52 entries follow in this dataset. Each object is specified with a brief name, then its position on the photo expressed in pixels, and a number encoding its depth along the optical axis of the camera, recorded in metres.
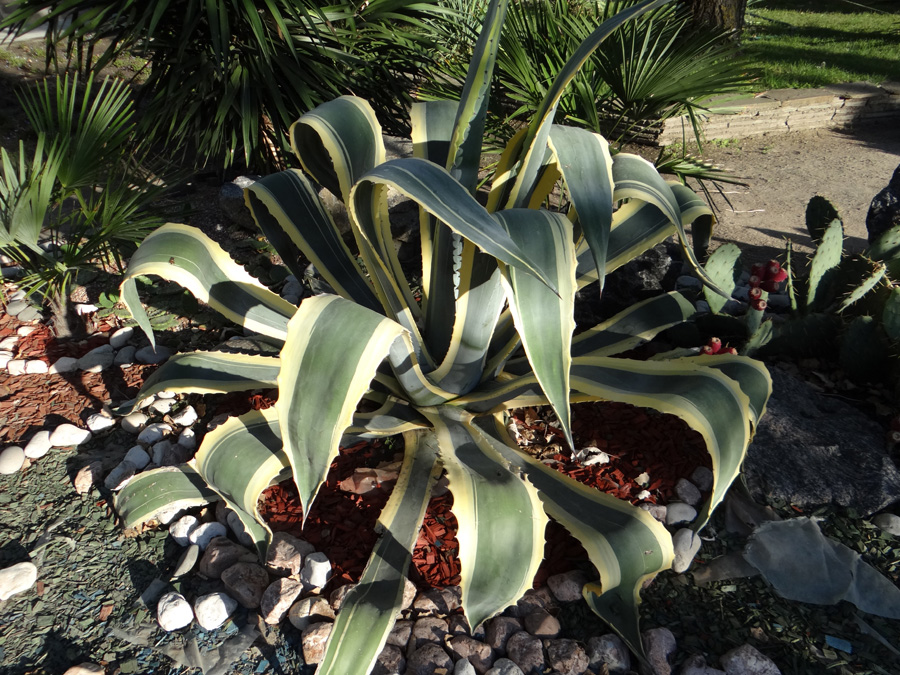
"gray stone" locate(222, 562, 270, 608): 1.54
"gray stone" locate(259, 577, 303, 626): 1.50
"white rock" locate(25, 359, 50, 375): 2.28
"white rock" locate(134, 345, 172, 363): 2.31
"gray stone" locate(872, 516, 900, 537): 1.67
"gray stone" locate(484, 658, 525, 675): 1.38
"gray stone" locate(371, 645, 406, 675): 1.41
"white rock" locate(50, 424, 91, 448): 1.99
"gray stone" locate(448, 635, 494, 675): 1.43
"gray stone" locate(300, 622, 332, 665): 1.42
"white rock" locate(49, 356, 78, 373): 2.29
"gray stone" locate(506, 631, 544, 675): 1.41
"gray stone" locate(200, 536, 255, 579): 1.61
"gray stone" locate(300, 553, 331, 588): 1.55
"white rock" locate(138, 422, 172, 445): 1.98
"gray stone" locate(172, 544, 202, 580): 1.62
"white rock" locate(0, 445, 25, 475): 1.91
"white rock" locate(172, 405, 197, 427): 2.03
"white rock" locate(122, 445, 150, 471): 1.90
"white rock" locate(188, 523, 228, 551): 1.68
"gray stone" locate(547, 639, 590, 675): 1.40
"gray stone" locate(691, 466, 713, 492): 1.80
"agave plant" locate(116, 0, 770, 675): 1.14
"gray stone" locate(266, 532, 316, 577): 1.59
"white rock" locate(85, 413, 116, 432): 2.04
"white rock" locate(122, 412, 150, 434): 2.04
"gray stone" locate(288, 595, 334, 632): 1.48
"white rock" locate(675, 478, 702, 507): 1.76
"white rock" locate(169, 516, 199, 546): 1.69
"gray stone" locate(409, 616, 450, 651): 1.47
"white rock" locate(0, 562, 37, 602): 1.59
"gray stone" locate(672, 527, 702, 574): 1.60
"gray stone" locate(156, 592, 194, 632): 1.50
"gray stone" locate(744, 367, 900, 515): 1.72
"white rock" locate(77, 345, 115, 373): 2.29
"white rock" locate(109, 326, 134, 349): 2.39
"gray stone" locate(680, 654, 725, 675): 1.38
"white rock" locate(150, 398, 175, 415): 2.08
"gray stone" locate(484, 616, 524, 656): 1.47
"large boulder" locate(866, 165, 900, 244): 2.70
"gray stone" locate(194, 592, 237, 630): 1.50
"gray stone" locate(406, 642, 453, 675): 1.40
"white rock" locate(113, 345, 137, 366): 2.31
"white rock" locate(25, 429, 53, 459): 1.95
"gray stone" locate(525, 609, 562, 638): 1.48
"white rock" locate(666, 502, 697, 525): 1.71
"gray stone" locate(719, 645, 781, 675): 1.37
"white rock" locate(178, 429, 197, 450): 1.96
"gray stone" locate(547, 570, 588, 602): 1.54
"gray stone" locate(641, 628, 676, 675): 1.40
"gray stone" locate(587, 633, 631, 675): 1.41
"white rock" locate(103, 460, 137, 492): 1.83
